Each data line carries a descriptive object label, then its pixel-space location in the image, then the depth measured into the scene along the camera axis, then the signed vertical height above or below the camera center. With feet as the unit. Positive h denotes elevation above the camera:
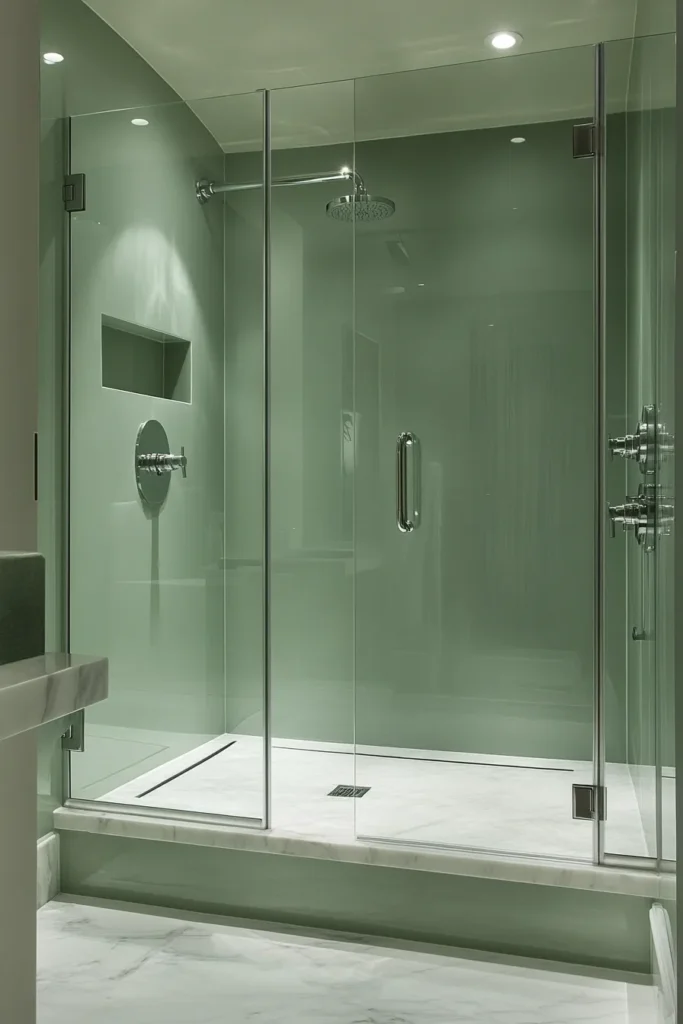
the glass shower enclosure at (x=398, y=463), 7.54 +0.53
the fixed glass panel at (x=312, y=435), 9.58 +0.90
